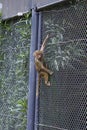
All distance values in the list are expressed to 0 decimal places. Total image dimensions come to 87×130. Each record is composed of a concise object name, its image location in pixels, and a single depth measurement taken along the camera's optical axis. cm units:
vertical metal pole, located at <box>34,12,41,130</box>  511
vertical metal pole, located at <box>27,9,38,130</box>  521
